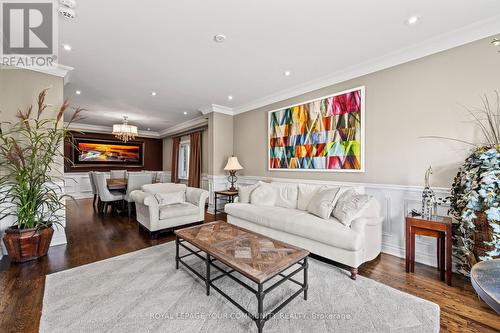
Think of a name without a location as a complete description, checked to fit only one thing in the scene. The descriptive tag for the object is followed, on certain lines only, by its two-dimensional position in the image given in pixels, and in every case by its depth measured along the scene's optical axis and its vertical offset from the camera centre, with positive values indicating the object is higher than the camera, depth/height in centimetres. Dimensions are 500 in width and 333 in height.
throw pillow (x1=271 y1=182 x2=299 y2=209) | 334 -49
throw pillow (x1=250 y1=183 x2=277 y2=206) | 348 -52
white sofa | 217 -78
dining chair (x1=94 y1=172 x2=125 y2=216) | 467 -66
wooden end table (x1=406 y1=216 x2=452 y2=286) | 203 -71
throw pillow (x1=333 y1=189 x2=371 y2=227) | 237 -49
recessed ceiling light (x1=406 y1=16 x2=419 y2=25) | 201 +145
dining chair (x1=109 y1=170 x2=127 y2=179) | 636 -28
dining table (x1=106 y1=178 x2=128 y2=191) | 480 -47
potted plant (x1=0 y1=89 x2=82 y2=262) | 245 -22
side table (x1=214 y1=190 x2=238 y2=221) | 434 -61
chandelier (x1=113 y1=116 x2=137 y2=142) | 523 +90
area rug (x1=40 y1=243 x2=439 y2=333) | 149 -115
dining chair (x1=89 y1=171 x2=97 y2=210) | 525 -56
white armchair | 321 -73
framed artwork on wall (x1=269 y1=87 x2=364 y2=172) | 309 +54
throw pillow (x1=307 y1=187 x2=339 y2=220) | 262 -50
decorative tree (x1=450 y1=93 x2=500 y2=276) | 173 -29
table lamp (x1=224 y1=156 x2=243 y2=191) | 471 -2
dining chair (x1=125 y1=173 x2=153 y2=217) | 463 -41
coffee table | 145 -74
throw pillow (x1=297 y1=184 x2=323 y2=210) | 317 -45
